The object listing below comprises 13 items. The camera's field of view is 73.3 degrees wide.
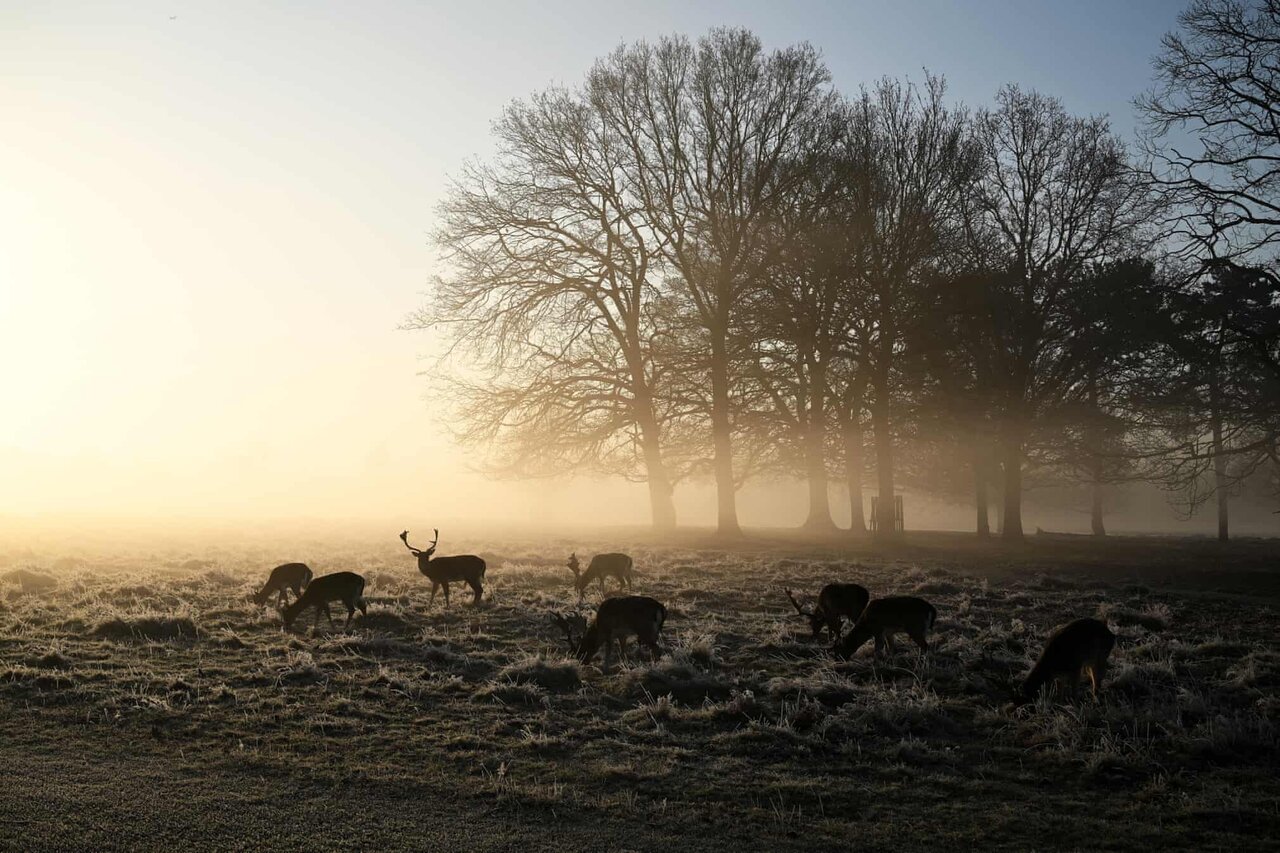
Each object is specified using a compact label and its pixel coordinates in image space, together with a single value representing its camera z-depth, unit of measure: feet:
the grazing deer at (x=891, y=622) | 38.34
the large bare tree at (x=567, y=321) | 103.14
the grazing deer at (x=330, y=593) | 45.24
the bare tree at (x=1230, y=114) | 59.82
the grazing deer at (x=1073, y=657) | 30.91
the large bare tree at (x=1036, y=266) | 92.32
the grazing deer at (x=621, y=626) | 37.96
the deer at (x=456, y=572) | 52.54
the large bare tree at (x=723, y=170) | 99.71
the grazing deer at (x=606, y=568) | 59.00
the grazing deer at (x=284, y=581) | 50.60
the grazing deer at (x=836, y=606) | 42.96
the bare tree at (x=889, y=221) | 92.58
